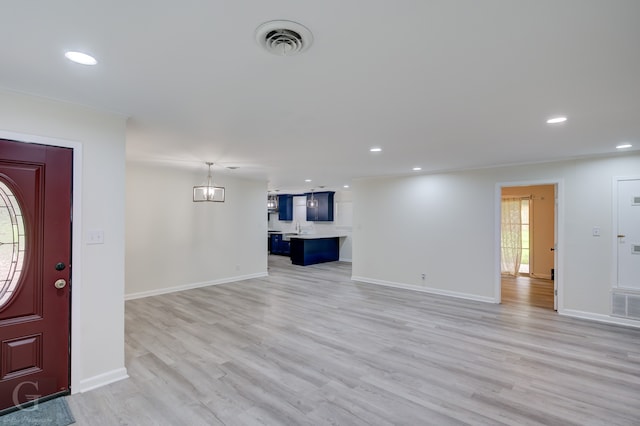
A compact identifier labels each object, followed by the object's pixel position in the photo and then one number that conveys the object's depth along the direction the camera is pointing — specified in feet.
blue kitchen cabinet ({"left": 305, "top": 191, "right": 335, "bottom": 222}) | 36.42
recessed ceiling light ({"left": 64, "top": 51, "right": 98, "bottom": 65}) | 5.95
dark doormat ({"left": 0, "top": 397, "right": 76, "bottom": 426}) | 7.29
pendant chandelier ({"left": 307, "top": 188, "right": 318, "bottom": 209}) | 36.98
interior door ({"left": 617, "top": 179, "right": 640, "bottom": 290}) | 14.17
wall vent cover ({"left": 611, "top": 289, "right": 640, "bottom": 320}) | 14.10
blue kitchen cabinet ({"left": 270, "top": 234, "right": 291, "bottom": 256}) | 39.04
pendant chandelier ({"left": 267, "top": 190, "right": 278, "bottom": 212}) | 41.65
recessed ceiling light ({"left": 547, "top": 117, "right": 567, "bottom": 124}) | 9.61
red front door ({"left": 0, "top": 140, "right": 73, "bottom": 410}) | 7.64
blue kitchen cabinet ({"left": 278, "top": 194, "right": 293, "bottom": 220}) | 41.06
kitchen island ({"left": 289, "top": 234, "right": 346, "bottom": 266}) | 31.58
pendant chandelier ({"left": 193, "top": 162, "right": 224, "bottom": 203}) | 18.37
